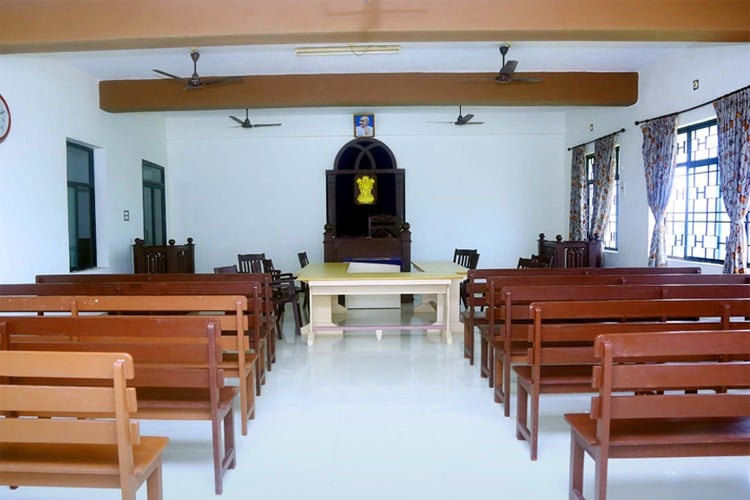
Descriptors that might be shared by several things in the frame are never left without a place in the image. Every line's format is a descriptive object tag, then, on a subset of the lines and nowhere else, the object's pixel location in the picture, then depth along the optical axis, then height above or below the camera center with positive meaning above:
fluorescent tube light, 5.02 +1.91
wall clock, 4.27 +1.01
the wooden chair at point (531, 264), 5.25 -0.40
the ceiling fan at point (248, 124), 7.39 +1.68
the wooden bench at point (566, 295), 2.88 -0.41
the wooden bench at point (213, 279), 3.78 -0.43
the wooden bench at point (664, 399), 1.67 -0.60
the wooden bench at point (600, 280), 3.49 -0.39
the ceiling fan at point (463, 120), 6.99 +1.64
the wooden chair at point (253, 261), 5.75 -0.38
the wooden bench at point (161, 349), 2.02 -0.52
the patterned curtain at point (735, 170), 4.17 +0.52
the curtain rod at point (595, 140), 6.34 +1.34
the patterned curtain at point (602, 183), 6.61 +0.63
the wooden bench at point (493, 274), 3.93 -0.39
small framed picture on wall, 8.33 +1.84
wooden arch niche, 8.48 +0.74
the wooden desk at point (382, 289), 4.61 -0.60
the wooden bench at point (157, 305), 2.65 -0.43
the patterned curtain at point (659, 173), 5.34 +0.64
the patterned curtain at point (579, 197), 7.54 +0.50
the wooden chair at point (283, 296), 5.15 -0.73
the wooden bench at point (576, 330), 2.34 -0.51
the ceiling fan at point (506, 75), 4.86 +1.62
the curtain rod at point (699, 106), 4.26 +1.25
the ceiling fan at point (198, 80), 4.93 +1.64
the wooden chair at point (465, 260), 5.82 -0.44
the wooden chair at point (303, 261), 6.35 -0.43
